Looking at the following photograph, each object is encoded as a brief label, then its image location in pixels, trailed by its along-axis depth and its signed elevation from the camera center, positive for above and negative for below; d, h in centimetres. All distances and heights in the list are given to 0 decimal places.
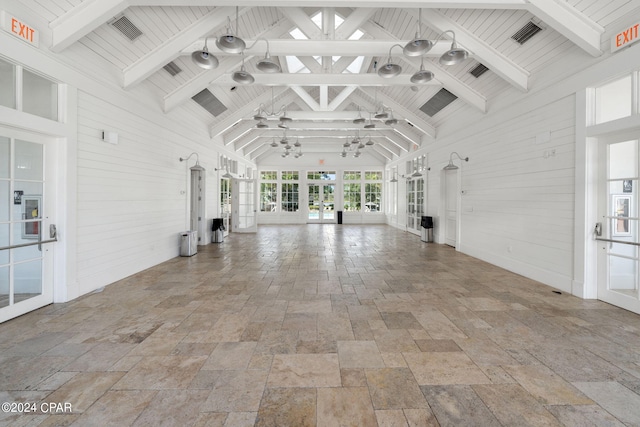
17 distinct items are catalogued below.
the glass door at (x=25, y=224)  305 -16
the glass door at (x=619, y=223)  335 -16
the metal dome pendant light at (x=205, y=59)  374 +195
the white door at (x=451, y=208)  770 +5
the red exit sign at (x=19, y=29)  289 +187
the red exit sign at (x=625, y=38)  315 +191
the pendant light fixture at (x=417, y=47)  357 +201
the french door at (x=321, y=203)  1527 +35
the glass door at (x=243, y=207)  1077 +11
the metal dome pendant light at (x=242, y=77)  441 +202
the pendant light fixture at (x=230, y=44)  347 +200
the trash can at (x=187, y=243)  663 -76
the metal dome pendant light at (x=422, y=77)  449 +206
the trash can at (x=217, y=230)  859 -60
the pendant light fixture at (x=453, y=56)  373 +198
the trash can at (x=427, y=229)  871 -58
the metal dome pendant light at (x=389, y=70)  430 +208
